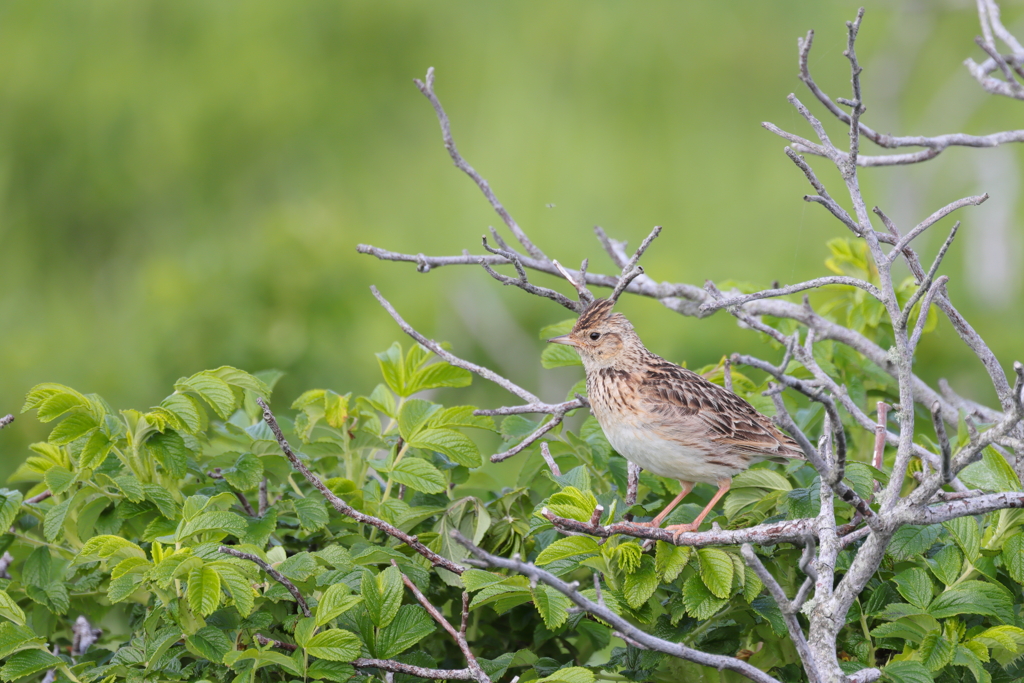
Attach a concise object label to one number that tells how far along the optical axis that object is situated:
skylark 5.48
